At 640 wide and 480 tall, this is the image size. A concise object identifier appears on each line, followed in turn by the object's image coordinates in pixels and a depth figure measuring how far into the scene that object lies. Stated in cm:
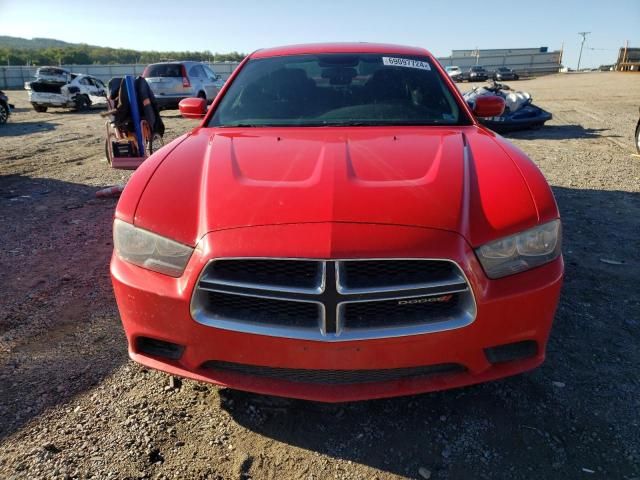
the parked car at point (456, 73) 4131
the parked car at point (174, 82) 1488
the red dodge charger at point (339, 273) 176
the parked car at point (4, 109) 1392
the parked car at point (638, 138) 797
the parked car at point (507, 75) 4150
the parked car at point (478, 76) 3969
